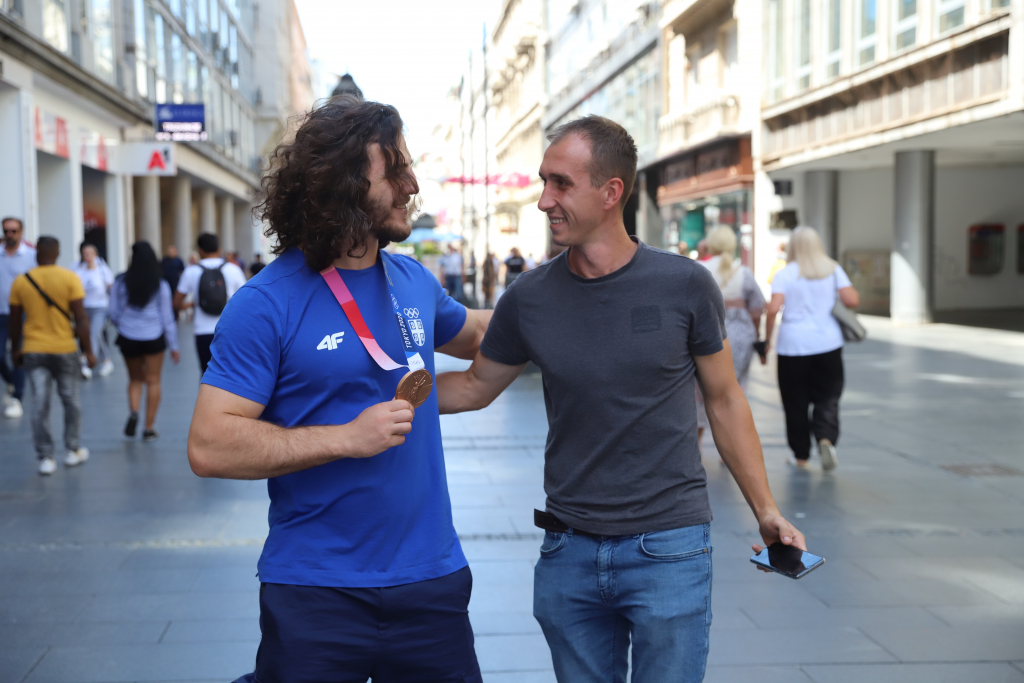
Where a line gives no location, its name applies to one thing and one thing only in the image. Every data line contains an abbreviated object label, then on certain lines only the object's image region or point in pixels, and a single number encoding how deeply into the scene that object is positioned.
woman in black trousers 7.61
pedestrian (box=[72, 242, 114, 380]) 13.51
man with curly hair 2.04
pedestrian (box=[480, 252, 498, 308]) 30.99
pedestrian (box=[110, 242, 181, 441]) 9.10
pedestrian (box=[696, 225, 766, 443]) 7.92
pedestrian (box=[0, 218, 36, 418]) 10.77
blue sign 24.14
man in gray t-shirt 2.46
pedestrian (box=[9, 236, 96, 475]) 7.84
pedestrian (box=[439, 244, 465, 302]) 31.39
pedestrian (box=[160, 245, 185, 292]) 20.52
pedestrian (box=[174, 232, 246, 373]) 9.57
